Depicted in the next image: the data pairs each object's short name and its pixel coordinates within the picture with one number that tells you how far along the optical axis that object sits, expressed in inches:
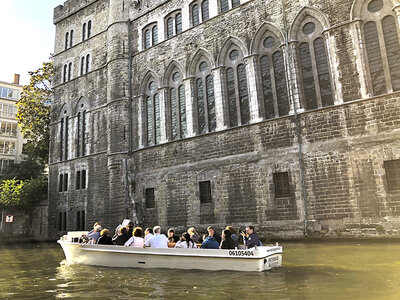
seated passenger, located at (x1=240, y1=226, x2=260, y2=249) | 337.4
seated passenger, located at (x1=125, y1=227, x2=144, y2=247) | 380.2
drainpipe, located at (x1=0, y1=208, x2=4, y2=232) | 1223.4
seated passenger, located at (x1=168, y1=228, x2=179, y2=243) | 400.5
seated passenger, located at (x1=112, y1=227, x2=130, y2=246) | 403.9
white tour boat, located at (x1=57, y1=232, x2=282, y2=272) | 312.2
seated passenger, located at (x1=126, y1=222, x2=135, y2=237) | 422.3
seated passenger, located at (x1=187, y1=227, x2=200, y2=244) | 377.4
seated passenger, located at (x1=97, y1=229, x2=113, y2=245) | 410.2
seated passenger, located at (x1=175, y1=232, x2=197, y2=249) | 355.6
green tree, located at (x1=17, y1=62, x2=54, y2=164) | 1102.4
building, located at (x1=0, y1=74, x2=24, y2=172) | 1595.7
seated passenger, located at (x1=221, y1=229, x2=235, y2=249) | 336.5
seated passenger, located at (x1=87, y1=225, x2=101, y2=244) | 442.2
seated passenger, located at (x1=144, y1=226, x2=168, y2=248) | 366.9
